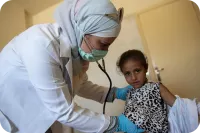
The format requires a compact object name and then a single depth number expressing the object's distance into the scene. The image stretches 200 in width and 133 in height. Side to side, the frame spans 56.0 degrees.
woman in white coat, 0.75
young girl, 0.94
